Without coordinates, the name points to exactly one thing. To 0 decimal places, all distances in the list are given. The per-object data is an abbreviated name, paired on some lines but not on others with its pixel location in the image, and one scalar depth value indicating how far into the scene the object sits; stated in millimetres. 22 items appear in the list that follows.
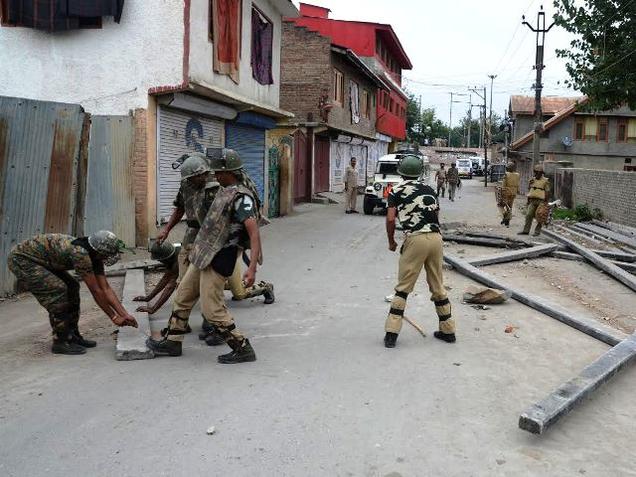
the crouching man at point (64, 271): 4984
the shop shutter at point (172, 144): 11625
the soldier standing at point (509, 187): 16250
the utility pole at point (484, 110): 57344
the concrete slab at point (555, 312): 5925
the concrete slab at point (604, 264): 9125
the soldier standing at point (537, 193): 13922
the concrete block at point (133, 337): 5199
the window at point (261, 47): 15570
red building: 36375
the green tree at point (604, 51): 17906
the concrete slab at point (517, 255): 10391
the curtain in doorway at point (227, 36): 12625
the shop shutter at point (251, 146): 15550
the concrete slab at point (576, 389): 3662
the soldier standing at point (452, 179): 27609
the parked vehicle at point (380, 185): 19734
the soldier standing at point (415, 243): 5660
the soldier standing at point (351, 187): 19828
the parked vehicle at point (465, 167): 63438
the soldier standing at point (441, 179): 28875
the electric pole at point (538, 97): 28127
